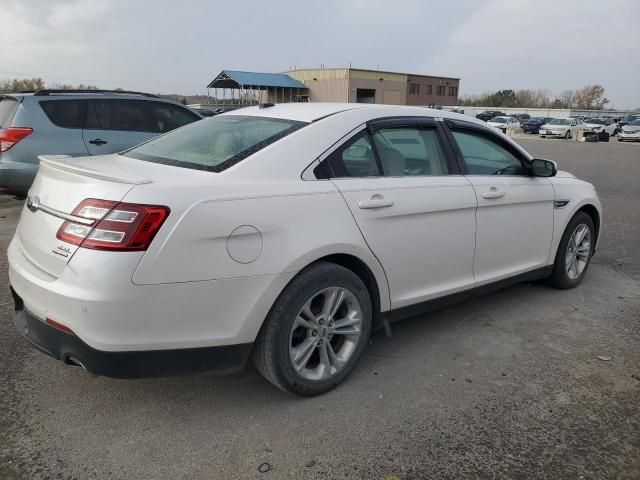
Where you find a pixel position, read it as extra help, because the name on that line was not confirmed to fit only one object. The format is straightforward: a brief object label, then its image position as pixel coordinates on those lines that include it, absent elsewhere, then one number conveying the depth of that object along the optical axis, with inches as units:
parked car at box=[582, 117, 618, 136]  1497.4
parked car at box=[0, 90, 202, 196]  254.2
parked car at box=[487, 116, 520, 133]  1714.1
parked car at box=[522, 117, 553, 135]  1820.9
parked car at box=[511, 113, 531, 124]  2219.7
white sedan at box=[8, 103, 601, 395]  92.7
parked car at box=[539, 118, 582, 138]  1508.4
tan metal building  2432.3
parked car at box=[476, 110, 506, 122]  2087.6
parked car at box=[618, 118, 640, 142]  1374.3
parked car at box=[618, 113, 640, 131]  1816.9
